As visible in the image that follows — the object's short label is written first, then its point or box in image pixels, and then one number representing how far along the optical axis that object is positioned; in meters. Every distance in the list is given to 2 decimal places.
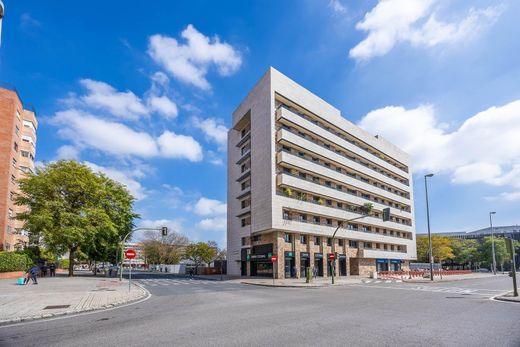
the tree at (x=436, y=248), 78.06
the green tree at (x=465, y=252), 92.69
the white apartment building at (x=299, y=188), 40.62
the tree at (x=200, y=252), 74.69
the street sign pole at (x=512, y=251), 17.23
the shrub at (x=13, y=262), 35.66
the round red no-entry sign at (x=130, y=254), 19.80
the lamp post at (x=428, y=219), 35.09
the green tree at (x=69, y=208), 36.31
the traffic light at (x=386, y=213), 23.97
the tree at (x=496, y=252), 87.62
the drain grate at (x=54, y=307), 12.25
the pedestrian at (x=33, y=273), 25.72
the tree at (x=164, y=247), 85.62
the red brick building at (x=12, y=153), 45.22
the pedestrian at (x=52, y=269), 42.55
